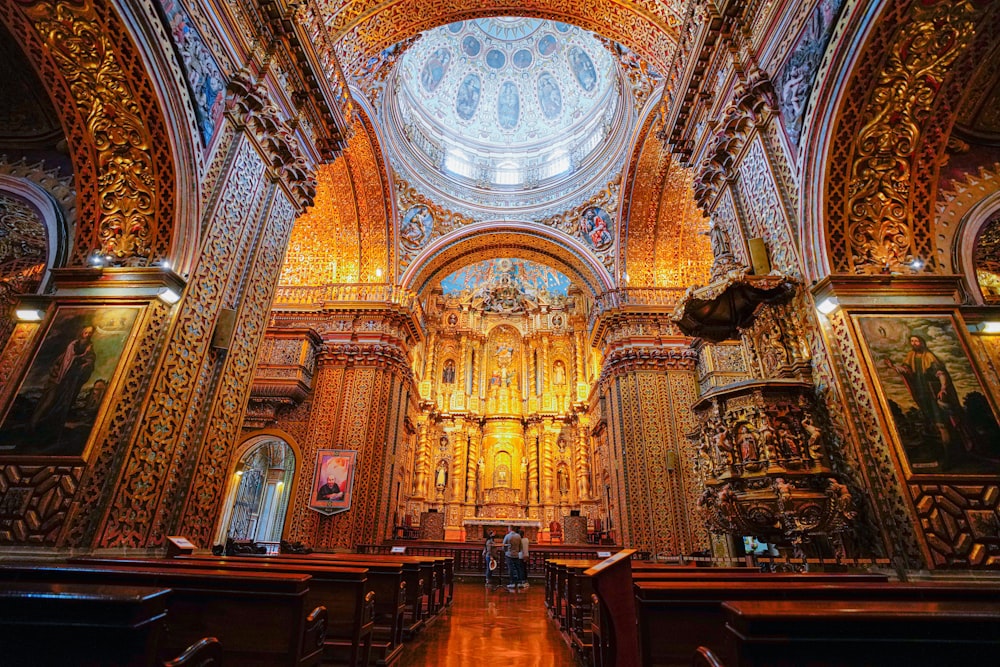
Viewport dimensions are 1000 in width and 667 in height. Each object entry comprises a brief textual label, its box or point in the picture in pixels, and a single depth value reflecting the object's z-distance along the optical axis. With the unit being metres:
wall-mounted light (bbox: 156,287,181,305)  4.39
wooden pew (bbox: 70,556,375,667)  2.95
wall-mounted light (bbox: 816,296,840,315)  4.34
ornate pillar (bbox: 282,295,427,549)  10.87
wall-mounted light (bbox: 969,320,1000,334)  4.96
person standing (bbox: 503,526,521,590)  9.25
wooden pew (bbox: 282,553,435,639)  4.52
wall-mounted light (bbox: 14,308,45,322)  5.00
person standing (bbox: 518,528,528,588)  9.62
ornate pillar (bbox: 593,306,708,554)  10.77
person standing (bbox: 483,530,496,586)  9.99
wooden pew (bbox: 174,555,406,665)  3.83
